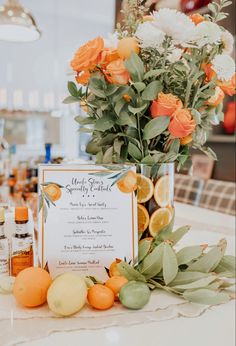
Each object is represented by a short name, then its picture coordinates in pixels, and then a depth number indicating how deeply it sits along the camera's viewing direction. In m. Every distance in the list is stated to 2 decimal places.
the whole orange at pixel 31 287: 0.72
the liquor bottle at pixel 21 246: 0.81
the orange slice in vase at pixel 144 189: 0.87
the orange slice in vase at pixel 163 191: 0.88
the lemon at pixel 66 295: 0.69
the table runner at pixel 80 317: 0.66
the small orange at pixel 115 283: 0.77
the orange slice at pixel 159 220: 0.89
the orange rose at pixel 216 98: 0.90
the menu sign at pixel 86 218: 0.81
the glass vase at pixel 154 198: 0.88
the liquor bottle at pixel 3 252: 0.82
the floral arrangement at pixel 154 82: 0.81
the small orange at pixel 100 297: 0.73
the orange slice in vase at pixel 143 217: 0.88
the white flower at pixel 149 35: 0.78
